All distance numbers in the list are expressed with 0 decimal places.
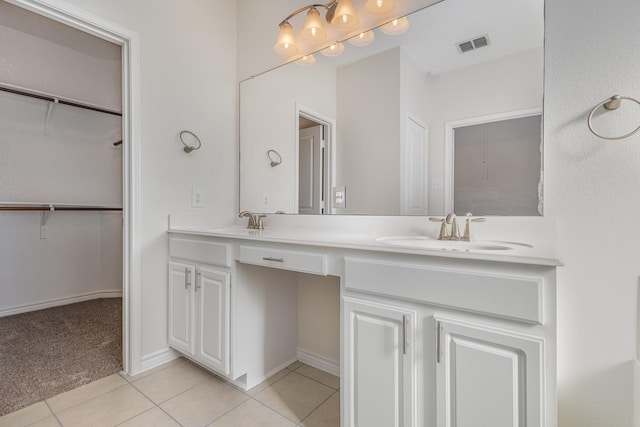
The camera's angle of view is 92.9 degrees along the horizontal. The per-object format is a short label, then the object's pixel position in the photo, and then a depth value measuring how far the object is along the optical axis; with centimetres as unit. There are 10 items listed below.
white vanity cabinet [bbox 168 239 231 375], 161
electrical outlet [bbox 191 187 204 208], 210
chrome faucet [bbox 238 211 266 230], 215
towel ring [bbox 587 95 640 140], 103
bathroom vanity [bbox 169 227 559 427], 82
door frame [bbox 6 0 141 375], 178
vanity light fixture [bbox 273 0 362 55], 169
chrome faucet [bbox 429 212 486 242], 132
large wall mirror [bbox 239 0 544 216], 128
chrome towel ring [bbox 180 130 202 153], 203
